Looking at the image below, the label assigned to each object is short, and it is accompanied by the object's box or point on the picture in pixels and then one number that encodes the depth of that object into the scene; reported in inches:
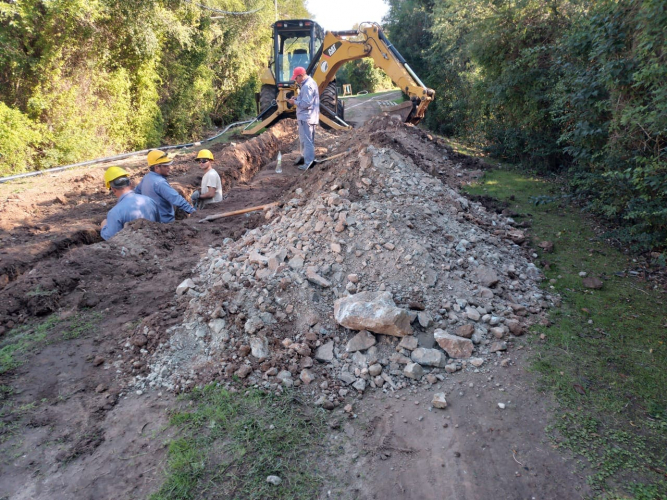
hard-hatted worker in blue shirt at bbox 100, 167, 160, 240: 232.8
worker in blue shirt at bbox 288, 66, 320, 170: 358.3
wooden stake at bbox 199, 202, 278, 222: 275.9
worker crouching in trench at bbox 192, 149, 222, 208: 297.9
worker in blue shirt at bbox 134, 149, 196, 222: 241.1
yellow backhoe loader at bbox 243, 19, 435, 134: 415.8
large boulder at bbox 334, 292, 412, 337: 142.0
